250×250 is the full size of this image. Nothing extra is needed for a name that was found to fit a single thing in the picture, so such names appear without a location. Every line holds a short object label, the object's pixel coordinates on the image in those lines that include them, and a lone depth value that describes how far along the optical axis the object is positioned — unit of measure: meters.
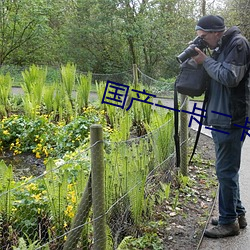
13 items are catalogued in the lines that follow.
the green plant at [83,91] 7.46
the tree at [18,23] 17.22
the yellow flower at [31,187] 3.18
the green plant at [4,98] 7.04
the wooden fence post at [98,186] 2.38
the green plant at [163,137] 4.24
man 2.87
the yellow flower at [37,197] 3.04
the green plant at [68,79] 7.68
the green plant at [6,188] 2.89
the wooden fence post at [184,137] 4.61
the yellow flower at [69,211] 2.86
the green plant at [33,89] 6.64
